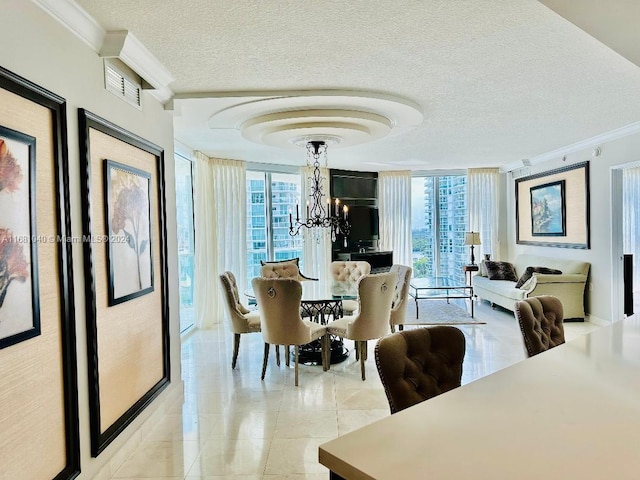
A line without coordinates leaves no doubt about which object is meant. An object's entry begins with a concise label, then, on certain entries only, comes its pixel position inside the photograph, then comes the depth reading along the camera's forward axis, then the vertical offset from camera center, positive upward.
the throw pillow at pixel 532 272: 6.36 -0.66
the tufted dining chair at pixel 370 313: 4.01 -0.78
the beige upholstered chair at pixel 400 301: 4.82 -0.79
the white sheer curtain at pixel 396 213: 8.84 +0.40
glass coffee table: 7.66 -1.00
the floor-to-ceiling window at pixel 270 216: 7.43 +0.34
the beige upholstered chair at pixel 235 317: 4.44 -0.87
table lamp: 8.19 -0.17
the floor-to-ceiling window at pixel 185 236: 5.99 +0.01
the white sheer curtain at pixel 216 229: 6.24 +0.11
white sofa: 6.09 -0.86
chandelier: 4.86 +0.27
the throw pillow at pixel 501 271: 7.55 -0.74
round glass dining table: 4.42 -0.83
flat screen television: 8.55 +0.20
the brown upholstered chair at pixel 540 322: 2.19 -0.51
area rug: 6.27 -1.33
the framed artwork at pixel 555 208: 6.35 +0.35
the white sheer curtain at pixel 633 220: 7.84 +0.13
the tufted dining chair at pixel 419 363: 1.61 -0.53
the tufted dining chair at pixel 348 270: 5.97 -0.53
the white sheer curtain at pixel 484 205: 8.68 +0.52
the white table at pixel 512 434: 0.89 -0.50
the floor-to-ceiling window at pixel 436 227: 9.03 +0.10
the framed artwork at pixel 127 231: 2.54 +0.05
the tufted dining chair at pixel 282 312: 3.84 -0.72
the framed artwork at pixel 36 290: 1.72 -0.22
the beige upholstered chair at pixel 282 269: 5.86 -0.48
